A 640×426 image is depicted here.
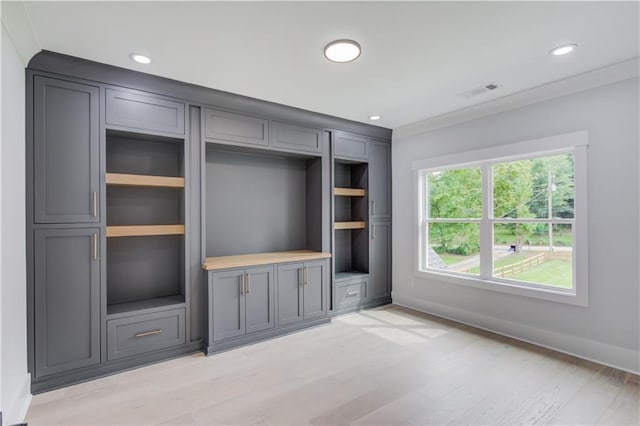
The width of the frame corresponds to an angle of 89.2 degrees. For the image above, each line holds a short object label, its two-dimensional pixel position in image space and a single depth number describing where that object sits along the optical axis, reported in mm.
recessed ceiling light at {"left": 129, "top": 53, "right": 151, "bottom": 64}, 2523
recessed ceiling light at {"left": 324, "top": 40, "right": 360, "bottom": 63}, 2367
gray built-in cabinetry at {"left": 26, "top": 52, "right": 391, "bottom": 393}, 2537
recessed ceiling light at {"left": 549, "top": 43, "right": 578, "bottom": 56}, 2422
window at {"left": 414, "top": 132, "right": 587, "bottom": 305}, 3156
